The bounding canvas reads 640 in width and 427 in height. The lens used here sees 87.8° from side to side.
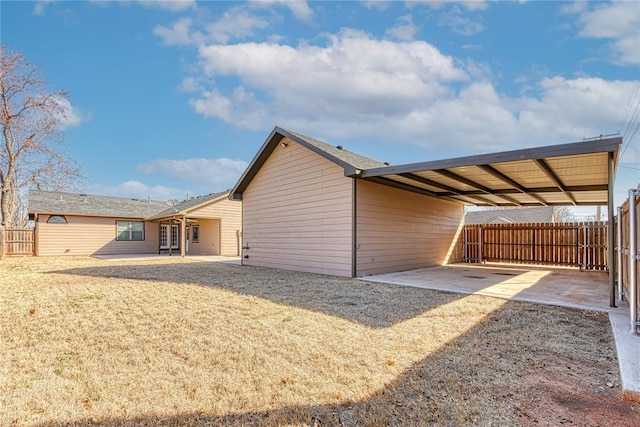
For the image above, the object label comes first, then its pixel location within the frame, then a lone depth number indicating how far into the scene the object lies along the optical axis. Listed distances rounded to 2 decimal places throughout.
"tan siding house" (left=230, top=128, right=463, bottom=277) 9.07
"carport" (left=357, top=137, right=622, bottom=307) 5.67
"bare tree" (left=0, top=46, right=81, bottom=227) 17.45
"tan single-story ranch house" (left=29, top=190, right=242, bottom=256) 17.81
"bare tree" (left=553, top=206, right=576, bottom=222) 29.83
